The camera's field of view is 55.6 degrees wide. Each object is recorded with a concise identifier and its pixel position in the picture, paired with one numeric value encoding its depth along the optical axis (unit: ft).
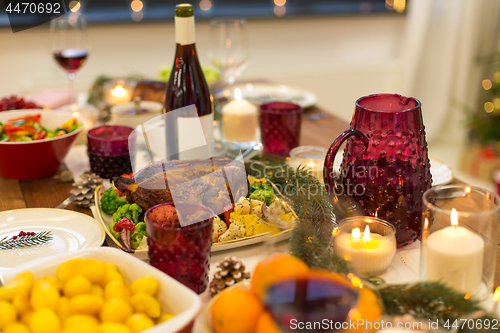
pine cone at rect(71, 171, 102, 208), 2.83
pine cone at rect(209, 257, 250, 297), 1.95
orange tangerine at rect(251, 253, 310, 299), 1.41
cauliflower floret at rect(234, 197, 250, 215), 2.40
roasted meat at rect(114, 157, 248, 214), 2.29
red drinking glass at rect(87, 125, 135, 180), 3.05
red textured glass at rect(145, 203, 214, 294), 1.85
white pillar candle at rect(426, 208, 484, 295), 1.81
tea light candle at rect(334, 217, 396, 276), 2.03
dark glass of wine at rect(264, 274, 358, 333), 1.31
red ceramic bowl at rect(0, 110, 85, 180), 3.06
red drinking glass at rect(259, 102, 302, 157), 3.38
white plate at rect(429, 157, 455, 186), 3.00
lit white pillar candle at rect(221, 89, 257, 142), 3.82
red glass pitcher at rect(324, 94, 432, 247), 2.19
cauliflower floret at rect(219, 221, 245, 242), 2.31
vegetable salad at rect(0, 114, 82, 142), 3.19
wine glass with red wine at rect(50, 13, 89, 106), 4.32
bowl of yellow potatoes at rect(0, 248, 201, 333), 1.48
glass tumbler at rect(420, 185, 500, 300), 1.78
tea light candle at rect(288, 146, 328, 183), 2.91
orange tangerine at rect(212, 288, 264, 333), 1.50
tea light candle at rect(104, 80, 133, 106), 4.64
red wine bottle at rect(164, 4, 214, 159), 2.95
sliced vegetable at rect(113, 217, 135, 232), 2.24
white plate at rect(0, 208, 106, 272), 2.24
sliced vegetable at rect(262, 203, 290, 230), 2.00
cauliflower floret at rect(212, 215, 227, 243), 2.31
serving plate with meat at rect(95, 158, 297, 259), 2.26
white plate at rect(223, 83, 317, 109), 4.95
